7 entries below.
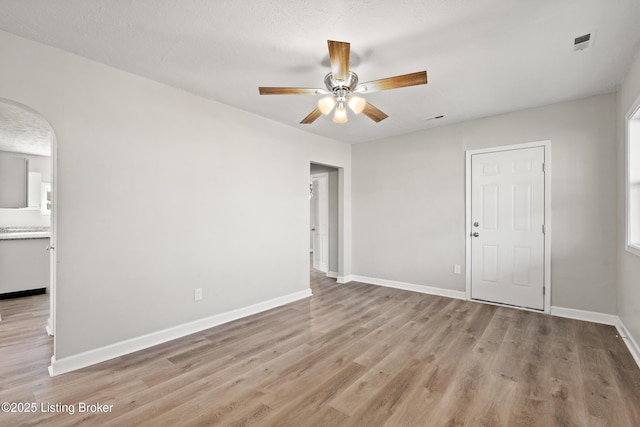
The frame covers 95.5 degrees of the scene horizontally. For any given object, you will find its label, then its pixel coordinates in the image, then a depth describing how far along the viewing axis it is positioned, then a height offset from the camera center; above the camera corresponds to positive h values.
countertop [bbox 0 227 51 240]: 4.20 -0.32
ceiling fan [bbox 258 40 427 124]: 1.92 +0.99
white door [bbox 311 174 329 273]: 5.89 -0.17
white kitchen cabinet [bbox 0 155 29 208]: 4.91 +0.54
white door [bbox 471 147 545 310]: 3.61 -0.14
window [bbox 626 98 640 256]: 2.64 +0.35
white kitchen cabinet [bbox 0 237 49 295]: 4.18 -0.77
